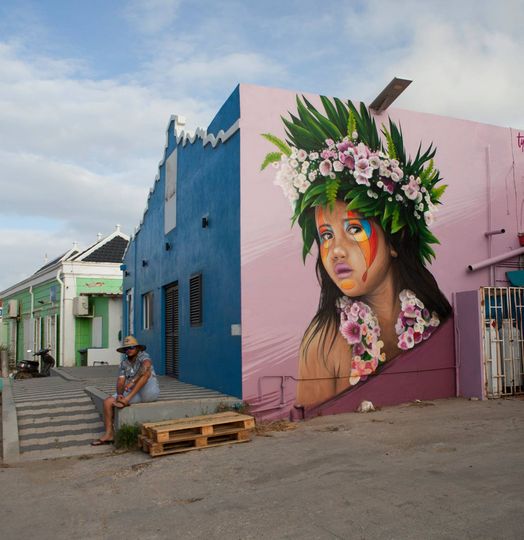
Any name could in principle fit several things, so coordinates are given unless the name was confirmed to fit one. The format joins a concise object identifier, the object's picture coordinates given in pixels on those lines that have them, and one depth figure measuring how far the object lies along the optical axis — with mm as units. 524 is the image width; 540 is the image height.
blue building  10344
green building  24234
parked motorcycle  19252
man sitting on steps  8750
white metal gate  11359
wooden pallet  7926
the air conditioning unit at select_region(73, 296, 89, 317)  23719
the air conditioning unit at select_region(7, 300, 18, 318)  32594
